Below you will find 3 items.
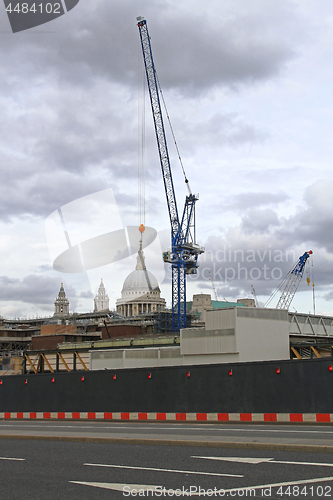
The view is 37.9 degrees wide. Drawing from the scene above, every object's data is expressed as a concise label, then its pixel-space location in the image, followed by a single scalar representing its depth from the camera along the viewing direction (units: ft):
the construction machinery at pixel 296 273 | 458.50
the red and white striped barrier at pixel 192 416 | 80.28
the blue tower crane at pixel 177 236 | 409.69
